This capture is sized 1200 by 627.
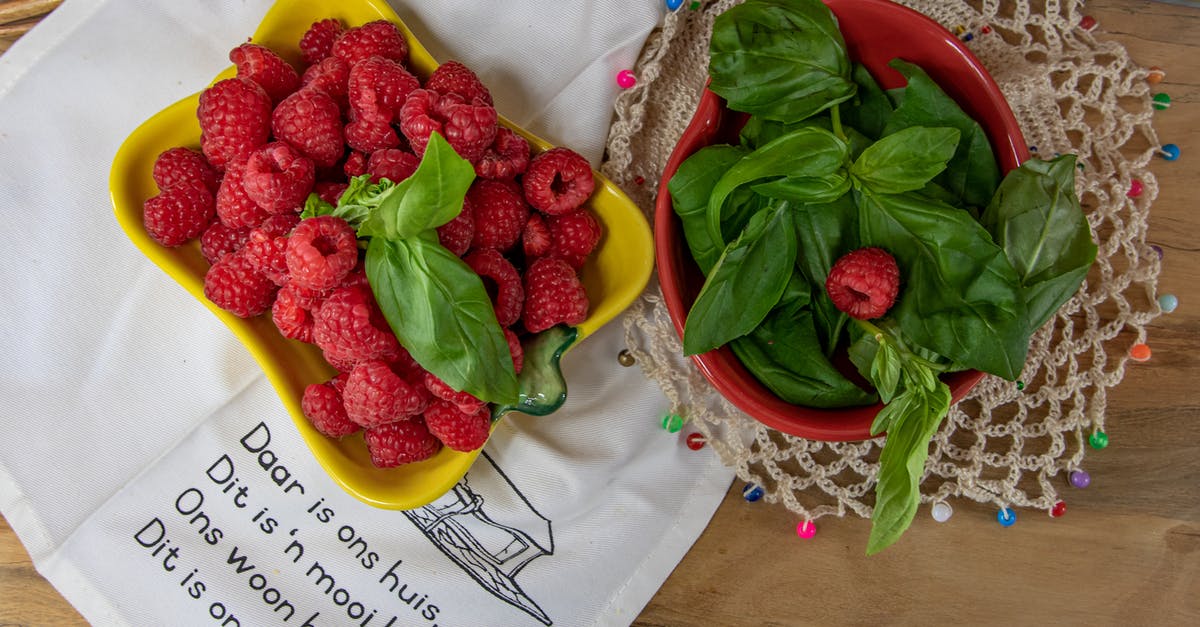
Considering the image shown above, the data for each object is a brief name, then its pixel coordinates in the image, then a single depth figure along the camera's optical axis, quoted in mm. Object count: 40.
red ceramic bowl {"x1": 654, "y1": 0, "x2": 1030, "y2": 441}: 426
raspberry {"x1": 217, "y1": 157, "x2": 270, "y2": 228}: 420
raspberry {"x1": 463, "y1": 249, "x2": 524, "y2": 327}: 423
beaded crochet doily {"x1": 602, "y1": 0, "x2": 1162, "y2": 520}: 474
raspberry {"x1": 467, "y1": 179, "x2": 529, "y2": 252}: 429
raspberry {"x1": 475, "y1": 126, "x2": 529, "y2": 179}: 433
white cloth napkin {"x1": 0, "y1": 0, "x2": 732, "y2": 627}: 479
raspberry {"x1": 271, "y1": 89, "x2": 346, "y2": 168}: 421
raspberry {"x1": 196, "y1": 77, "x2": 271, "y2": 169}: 421
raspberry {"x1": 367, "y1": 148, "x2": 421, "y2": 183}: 418
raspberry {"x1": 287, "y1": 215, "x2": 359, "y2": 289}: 396
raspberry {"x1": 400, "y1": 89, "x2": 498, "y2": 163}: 415
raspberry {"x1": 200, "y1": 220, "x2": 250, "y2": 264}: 435
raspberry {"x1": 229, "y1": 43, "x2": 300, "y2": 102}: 433
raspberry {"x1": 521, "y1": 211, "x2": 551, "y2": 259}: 441
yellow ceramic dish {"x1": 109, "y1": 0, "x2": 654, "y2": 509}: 437
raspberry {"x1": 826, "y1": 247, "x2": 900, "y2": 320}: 402
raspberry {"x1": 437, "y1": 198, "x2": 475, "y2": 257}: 413
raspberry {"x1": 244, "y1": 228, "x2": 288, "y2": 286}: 414
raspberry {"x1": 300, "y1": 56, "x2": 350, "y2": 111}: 437
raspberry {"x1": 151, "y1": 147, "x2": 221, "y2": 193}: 433
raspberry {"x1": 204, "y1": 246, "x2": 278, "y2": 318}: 424
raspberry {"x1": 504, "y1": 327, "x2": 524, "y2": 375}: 424
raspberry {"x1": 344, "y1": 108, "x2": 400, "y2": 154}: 424
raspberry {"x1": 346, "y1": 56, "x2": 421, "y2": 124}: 422
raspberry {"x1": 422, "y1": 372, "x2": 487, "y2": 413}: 421
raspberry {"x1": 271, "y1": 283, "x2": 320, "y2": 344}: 418
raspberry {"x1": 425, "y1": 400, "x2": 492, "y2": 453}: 426
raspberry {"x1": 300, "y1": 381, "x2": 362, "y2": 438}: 429
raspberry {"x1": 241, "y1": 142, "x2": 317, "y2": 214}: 410
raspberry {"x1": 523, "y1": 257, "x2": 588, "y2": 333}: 428
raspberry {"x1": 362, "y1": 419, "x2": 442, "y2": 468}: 430
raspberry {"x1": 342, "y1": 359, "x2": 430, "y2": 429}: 412
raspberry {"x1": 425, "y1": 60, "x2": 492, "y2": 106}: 434
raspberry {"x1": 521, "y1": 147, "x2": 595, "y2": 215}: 436
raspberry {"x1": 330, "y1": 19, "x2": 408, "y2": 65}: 438
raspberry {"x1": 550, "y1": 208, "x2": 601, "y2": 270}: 442
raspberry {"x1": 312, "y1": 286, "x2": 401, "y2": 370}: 405
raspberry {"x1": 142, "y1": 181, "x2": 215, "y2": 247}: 428
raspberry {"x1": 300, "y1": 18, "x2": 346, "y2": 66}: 453
